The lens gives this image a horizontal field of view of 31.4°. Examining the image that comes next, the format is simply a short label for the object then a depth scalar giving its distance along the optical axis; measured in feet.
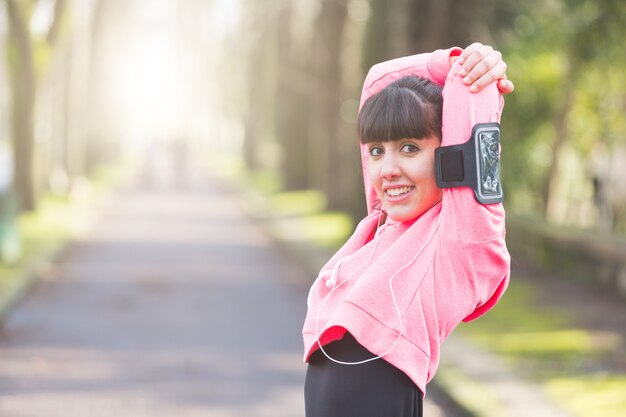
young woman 8.68
